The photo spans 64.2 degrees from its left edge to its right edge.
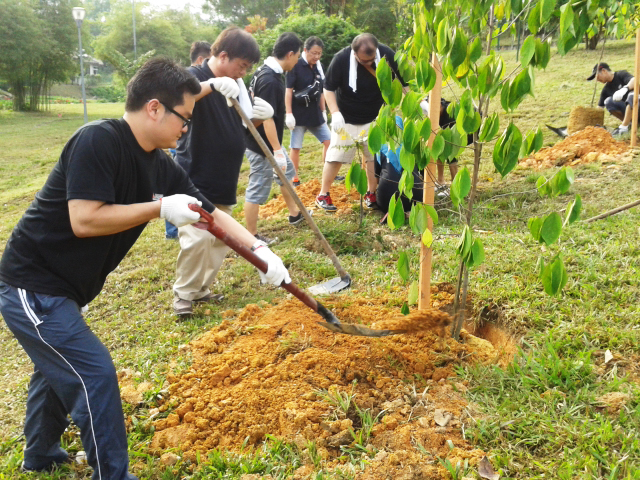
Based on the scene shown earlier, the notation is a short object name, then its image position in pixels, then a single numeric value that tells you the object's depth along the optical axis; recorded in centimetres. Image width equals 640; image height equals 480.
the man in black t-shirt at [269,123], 457
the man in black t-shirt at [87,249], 192
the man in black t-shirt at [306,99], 637
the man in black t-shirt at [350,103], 506
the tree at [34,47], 2388
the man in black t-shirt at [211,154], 355
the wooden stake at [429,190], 249
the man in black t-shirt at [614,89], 763
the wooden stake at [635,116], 618
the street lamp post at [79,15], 1520
